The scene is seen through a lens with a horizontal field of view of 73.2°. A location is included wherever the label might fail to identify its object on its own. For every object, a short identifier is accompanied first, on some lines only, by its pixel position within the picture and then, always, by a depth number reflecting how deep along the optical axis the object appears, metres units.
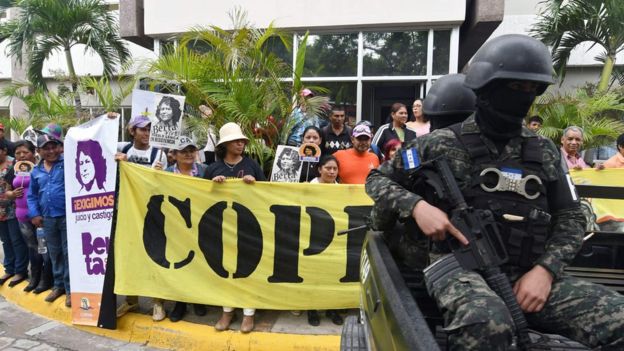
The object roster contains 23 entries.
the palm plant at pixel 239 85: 4.80
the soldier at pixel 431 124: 2.20
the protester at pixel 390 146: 4.82
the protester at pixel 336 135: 5.28
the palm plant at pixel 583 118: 6.91
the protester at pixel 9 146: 5.85
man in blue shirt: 4.30
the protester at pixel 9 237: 4.90
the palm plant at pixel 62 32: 10.43
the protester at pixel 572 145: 5.04
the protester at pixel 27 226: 4.73
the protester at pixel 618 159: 5.25
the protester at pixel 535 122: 6.37
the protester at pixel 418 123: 5.53
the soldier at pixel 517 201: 1.63
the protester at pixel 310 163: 4.70
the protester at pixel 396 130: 5.35
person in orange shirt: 4.43
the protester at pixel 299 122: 5.11
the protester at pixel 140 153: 4.15
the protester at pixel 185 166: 4.00
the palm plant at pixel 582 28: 8.25
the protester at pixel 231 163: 3.90
